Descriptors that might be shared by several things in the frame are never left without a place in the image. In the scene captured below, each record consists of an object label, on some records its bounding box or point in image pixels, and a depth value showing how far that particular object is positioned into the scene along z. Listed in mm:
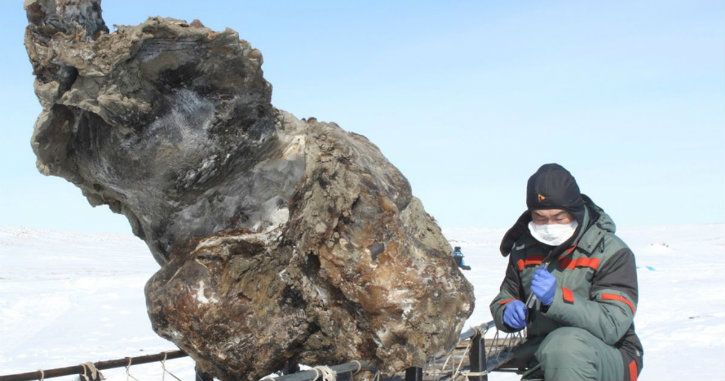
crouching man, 3531
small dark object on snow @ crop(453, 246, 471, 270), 20750
